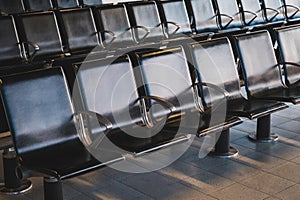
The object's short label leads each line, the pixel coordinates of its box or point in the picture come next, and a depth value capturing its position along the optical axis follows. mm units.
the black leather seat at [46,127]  2346
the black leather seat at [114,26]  4387
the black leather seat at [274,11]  5676
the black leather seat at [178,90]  2875
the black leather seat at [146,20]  4539
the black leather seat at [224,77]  3104
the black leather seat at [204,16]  4949
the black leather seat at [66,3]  5457
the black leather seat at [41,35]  3889
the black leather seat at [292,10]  5848
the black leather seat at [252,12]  5465
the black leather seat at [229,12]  5230
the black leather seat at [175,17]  4758
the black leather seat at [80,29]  4129
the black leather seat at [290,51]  3600
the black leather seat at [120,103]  2627
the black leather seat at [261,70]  3371
